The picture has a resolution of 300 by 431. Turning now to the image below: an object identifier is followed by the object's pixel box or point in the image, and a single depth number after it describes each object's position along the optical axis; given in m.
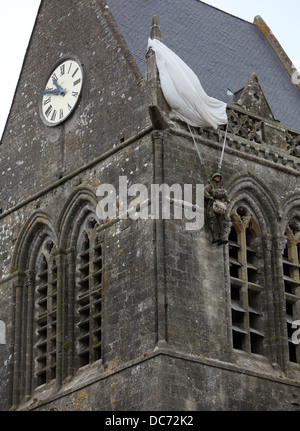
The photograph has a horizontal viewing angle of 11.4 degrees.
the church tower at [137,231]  33.53
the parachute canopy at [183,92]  35.59
